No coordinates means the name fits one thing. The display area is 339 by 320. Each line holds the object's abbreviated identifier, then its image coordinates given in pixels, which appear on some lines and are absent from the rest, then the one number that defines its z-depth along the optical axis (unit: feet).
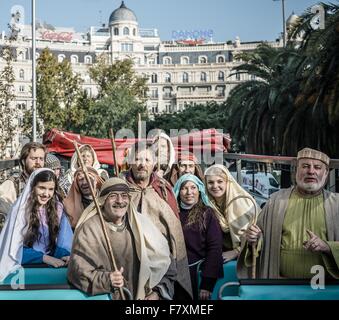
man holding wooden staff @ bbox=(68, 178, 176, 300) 9.84
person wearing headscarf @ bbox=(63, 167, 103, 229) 14.31
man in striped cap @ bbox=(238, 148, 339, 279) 10.16
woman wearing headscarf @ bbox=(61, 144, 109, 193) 19.34
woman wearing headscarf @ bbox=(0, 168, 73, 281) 10.95
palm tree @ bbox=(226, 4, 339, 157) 36.79
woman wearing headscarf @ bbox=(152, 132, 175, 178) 18.14
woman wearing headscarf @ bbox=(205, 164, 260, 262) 13.46
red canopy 28.43
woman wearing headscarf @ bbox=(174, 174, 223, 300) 12.03
